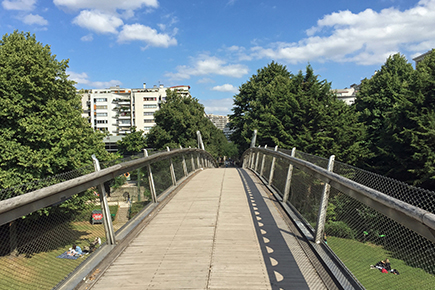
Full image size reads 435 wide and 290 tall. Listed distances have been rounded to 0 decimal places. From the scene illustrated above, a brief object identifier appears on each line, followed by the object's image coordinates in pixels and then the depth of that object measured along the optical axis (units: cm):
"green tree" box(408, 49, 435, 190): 1786
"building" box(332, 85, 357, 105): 11778
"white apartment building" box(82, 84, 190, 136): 10315
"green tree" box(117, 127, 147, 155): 6306
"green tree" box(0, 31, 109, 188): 1435
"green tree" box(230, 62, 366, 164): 2809
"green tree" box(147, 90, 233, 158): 4558
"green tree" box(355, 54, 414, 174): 2056
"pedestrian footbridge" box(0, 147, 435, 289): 277
